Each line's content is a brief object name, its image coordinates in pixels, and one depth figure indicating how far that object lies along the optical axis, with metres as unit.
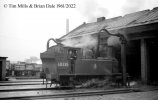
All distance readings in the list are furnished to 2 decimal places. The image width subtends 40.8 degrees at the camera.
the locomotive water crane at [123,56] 16.12
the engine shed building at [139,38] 18.36
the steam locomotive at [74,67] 14.18
